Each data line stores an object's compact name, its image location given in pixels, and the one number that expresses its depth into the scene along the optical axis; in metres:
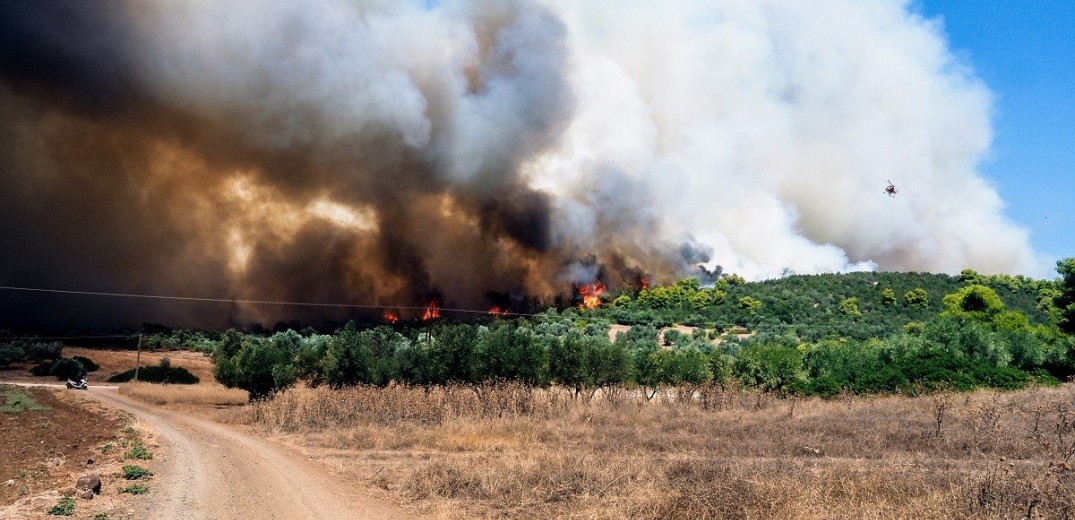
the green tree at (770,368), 48.62
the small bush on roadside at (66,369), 70.62
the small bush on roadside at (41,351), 79.75
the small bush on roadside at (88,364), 78.21
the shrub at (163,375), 72.50
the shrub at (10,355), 74.22
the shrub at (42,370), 71.25
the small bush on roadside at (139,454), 20.63
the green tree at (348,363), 48.31
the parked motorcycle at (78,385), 57.44
